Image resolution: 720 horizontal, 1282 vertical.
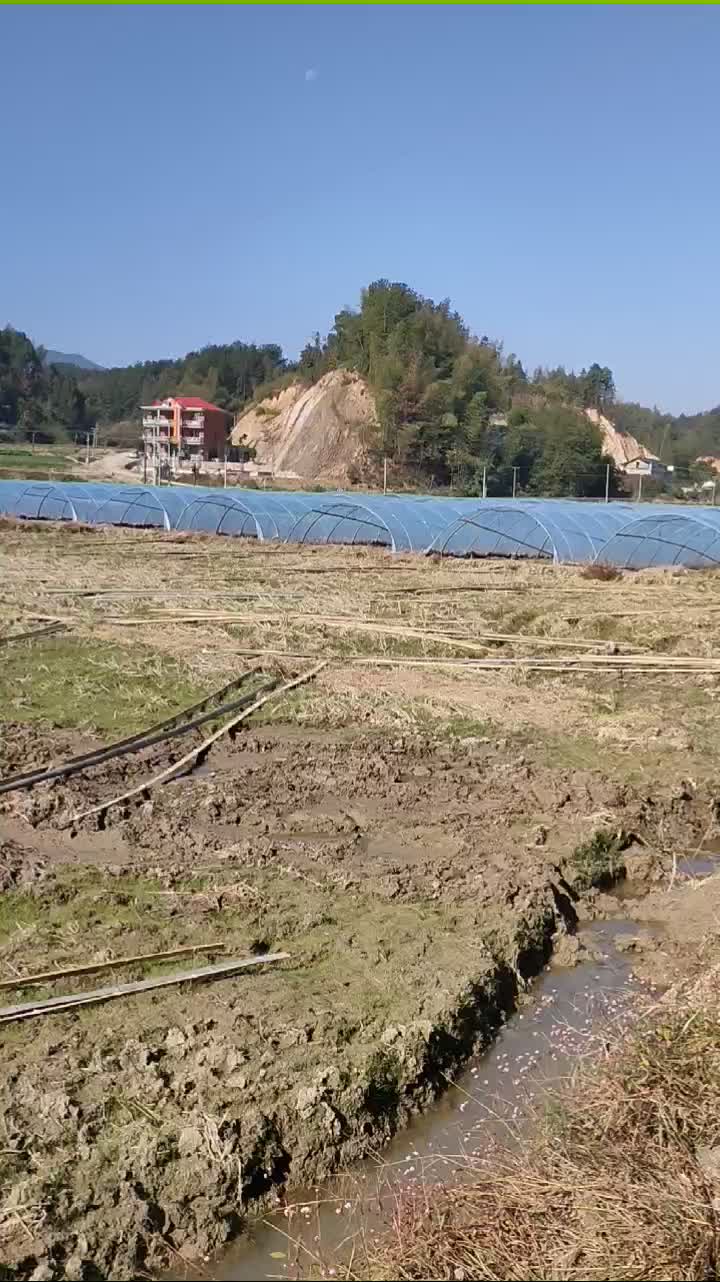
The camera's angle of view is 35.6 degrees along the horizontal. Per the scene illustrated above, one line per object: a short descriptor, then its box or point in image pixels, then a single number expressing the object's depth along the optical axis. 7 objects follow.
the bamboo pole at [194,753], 8.00
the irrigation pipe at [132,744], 8.64
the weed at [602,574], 24.05
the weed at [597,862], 7.45
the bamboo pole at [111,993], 5.05
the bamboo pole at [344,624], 15.02
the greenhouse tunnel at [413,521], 28.50
